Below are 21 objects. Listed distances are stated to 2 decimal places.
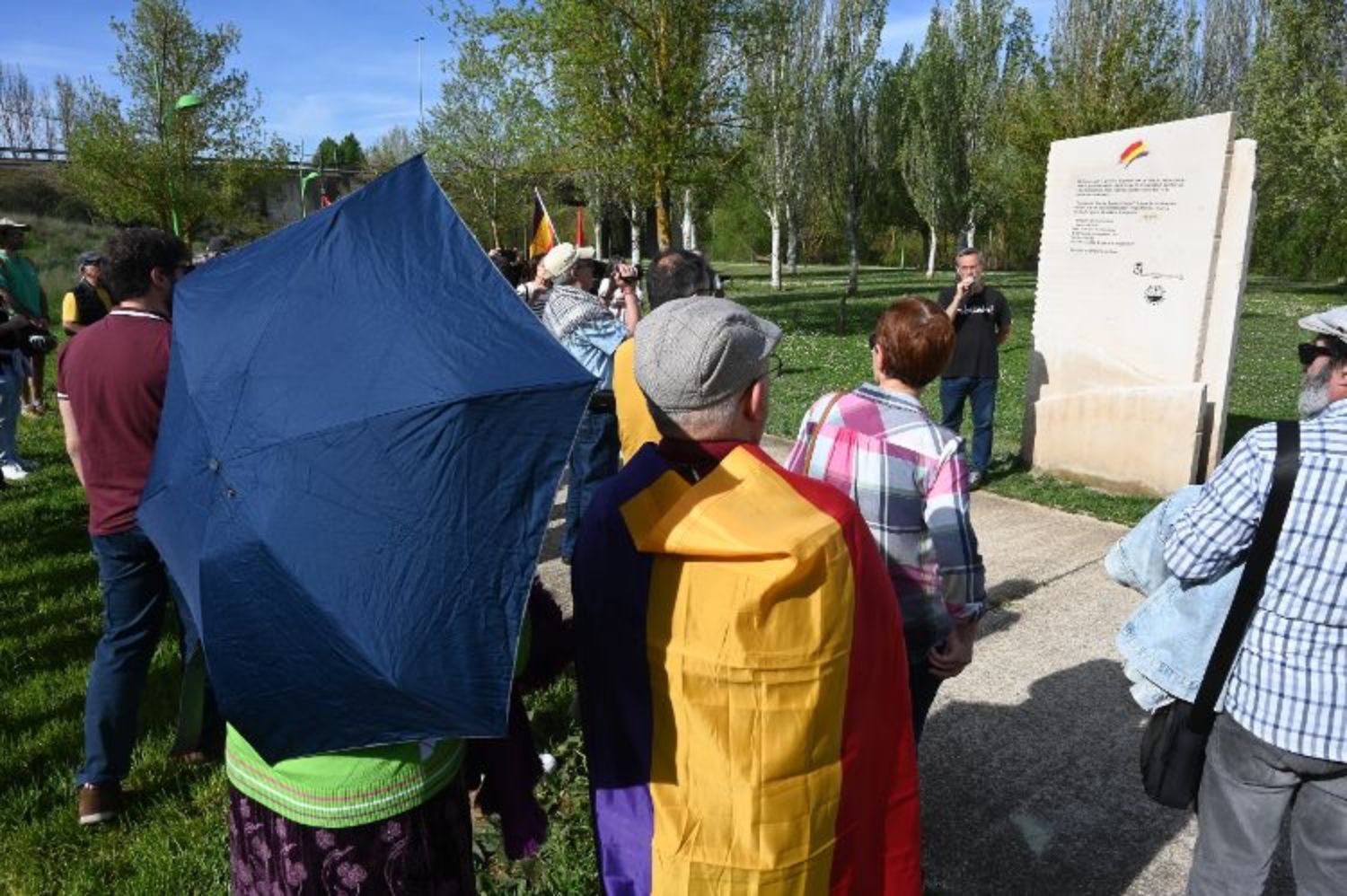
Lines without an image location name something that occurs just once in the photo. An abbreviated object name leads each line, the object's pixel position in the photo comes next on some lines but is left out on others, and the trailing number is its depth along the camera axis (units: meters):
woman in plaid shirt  2.27
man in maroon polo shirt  2.87
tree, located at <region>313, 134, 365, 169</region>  66.81
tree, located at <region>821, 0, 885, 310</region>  31.31
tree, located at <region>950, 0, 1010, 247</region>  35.38
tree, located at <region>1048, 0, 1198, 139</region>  23.77
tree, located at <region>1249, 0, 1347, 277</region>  26.56
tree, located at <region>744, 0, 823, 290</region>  29.55
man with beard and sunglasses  1.86
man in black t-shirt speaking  7.04
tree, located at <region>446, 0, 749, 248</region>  17.77
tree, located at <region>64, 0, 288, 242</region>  21.53
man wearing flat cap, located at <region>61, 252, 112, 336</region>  6.62
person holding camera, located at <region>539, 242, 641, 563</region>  4.74
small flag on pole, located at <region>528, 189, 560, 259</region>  8.88
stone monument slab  6.24
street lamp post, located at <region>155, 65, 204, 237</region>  20.48
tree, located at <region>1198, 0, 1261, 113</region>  39.94
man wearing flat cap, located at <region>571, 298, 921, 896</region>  1.44
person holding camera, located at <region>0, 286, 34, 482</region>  7.47
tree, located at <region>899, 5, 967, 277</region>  34.81
